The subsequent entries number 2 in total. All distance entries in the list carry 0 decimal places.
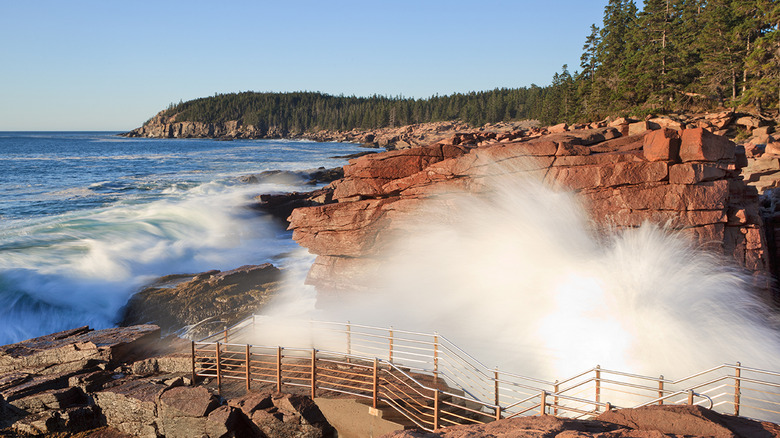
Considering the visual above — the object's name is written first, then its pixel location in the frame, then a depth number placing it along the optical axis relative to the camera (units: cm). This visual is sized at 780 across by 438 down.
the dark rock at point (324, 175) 5591
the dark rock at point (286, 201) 3598
